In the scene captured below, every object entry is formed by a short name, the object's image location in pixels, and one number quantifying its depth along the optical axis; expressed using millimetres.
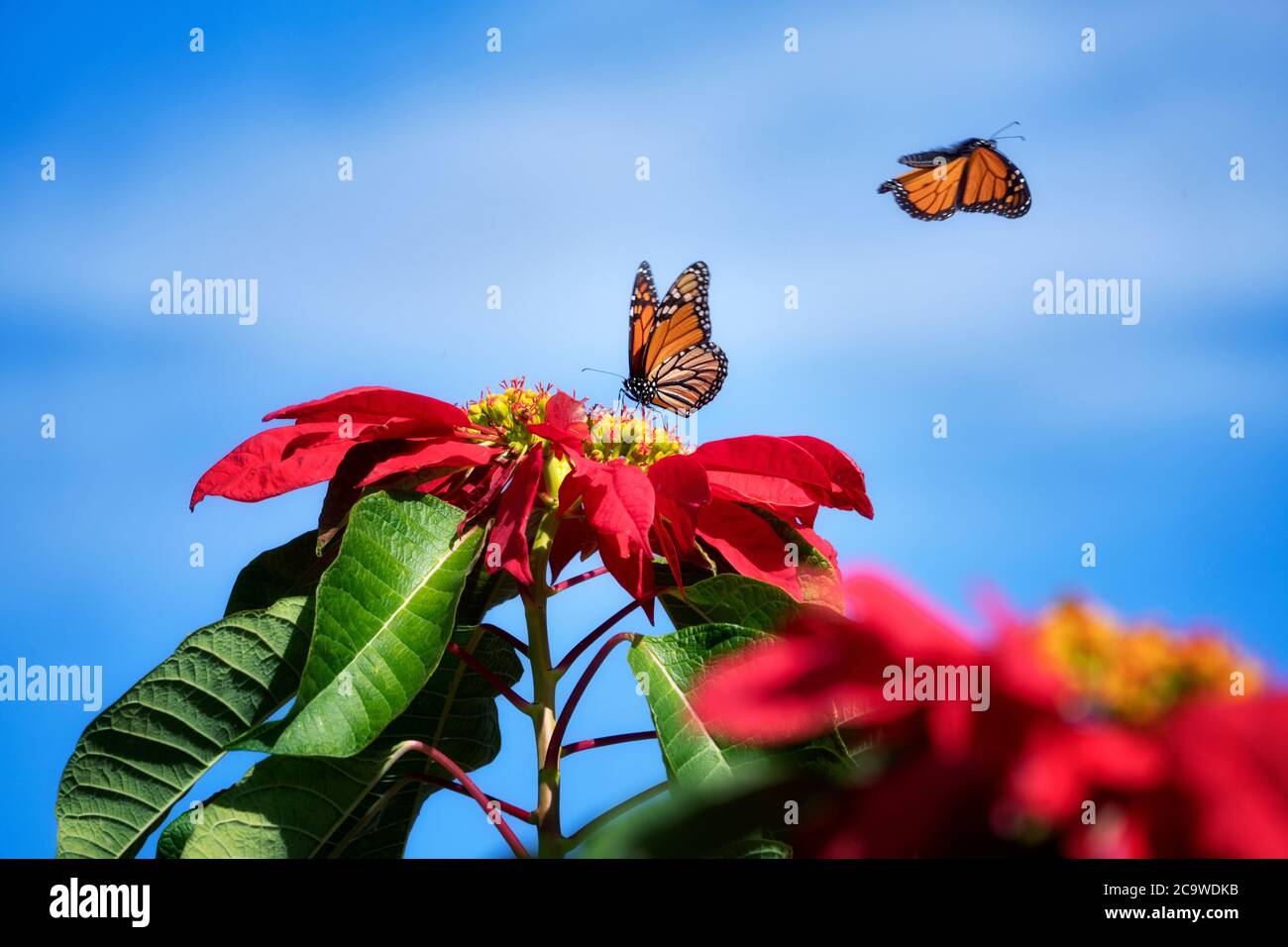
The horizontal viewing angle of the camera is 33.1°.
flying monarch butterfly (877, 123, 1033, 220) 897
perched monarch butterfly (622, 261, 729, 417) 849
